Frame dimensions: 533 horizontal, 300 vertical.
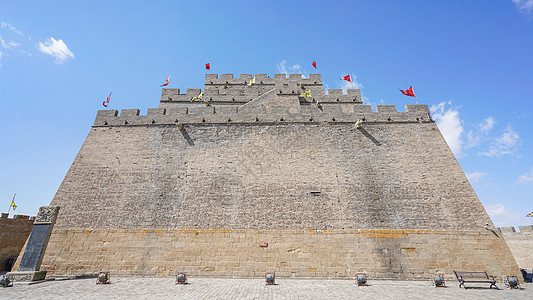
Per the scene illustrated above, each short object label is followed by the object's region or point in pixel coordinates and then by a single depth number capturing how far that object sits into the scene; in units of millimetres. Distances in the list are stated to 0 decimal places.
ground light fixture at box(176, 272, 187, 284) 8992
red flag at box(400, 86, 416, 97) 14703
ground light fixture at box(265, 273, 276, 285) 9008
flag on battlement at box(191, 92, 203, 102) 21078
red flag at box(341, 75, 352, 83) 19170
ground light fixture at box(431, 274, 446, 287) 8938
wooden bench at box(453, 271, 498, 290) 9336
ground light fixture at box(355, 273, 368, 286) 9086
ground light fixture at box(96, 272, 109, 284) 8949
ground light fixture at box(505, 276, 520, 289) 8867
